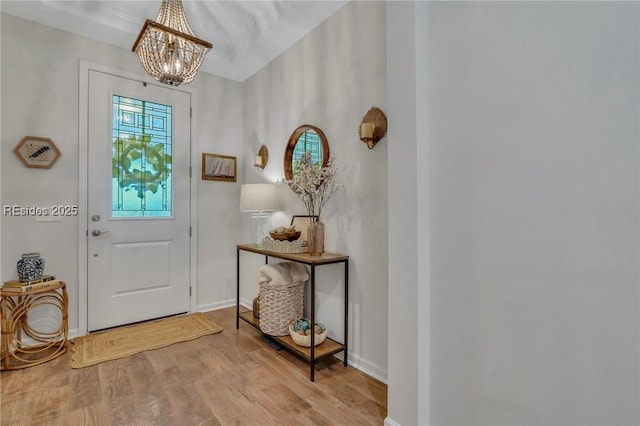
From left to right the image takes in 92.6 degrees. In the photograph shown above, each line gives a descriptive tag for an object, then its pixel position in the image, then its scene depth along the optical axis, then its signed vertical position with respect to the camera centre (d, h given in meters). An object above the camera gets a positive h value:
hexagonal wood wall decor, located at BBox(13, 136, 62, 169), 2.50 +0.51
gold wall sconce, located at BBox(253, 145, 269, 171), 3.24 +0.58
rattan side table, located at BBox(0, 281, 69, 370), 2.24 -0.93
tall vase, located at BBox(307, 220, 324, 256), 2.32 -0.19
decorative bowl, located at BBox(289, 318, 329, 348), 2.20 -0.88
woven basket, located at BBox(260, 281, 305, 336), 2.46 -0.76
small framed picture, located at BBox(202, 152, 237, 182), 3.45 +0.54
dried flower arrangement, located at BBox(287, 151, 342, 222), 2.33 +0.24
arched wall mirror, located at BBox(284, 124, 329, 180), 2.50 +0.60
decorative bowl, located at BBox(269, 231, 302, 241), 2.52 -0.18
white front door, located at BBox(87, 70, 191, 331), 2.85 +0.13
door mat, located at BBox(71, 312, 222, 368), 2.38 -1.10
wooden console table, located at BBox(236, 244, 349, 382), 2.05 -0.88
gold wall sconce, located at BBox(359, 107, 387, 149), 2.01 +0.57
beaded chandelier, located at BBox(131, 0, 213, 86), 1.95 +1.06
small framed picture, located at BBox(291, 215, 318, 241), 2.62 -0.09
